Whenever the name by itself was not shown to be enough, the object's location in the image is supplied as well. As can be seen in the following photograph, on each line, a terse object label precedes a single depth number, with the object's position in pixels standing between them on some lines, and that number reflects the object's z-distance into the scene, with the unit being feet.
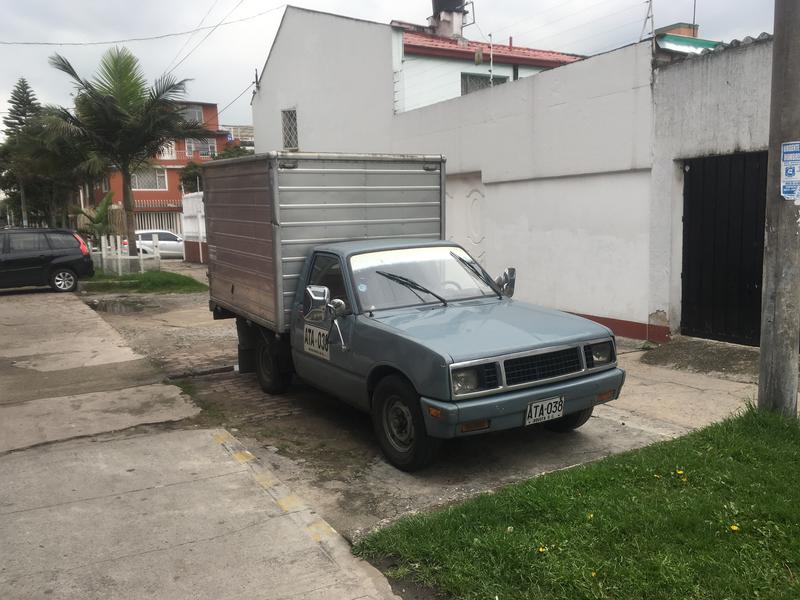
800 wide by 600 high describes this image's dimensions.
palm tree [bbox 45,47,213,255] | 60.64
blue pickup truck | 15.80
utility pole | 15.52
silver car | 96.02
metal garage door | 26.17
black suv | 55.52
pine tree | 159.07
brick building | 148.46
